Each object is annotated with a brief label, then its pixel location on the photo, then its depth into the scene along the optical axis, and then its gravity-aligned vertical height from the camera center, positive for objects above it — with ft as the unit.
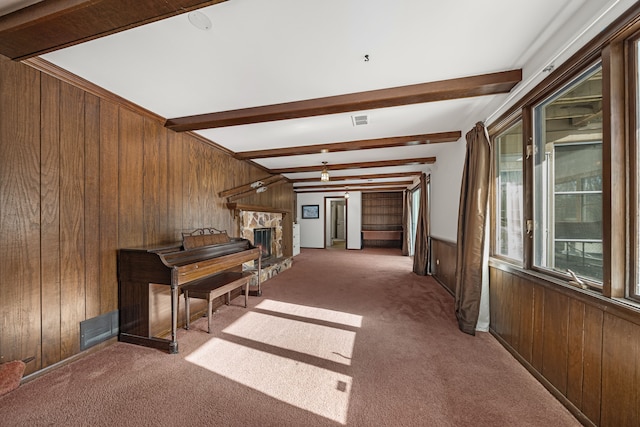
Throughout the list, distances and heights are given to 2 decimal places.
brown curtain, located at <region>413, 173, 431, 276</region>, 16.88 -1.89
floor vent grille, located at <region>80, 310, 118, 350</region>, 6.78 -3.46
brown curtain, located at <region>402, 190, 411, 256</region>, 25.53 -1.76
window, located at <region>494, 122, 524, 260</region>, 7.23 +0.58
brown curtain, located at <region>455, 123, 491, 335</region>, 7.82 -0.53
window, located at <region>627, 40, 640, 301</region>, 3.87 +0.57
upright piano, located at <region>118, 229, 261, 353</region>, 7.11 -2.32
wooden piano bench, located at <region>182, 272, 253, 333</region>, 8.25 -2.72
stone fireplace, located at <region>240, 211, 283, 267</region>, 15.26 -1.27
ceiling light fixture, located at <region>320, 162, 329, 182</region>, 14.67 +2.23
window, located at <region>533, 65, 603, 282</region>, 4.70 +0.72
